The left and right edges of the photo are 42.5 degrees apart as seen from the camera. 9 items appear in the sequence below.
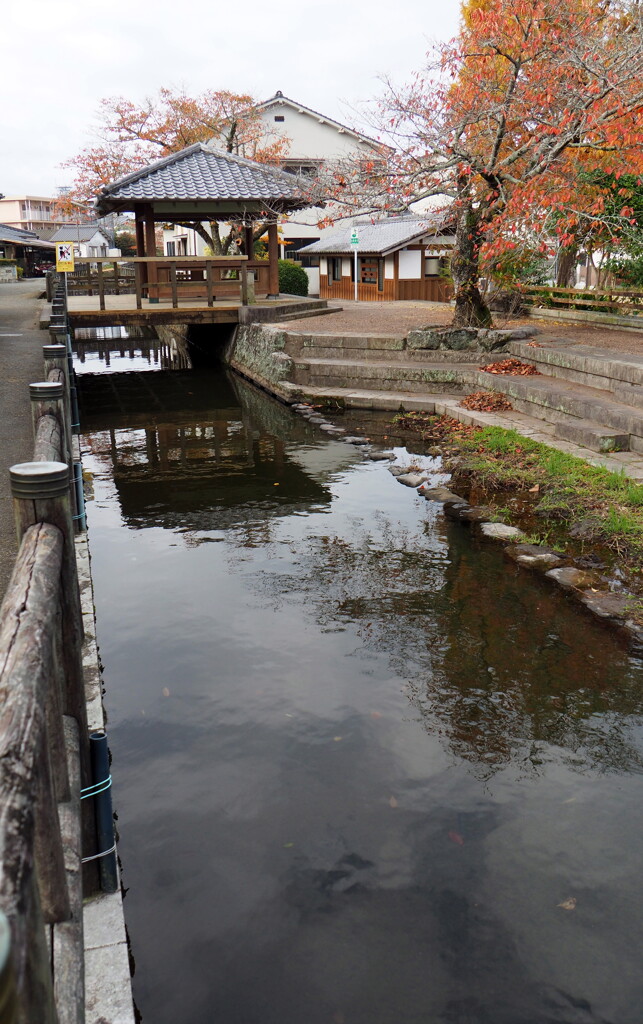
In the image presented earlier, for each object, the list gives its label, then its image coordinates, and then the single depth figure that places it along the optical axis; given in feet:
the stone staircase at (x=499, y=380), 36.17
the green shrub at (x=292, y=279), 104.99
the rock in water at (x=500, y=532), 27.27
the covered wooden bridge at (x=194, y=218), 64.90
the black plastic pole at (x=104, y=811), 11.62
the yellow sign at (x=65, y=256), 52.37
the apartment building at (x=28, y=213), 333.01
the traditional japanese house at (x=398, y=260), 98.99
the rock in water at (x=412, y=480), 34.17
